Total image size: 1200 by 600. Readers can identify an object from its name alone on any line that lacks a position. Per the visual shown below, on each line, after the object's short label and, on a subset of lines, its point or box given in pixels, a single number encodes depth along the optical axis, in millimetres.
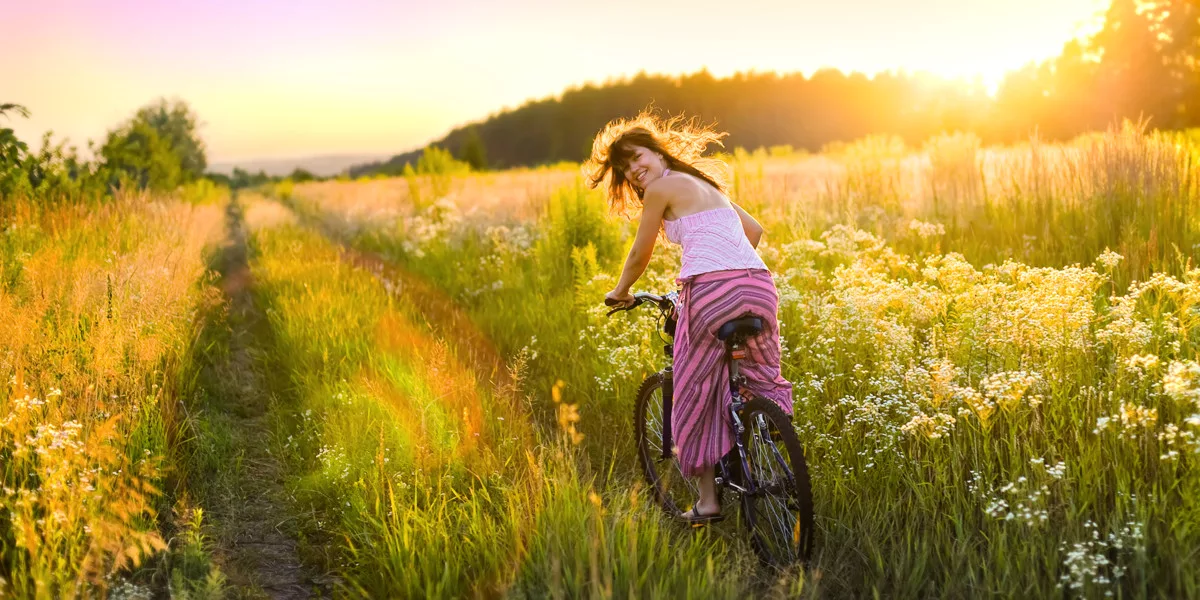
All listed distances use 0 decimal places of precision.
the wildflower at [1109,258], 4668
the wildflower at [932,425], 3268
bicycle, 3127
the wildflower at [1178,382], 2730
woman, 3529
